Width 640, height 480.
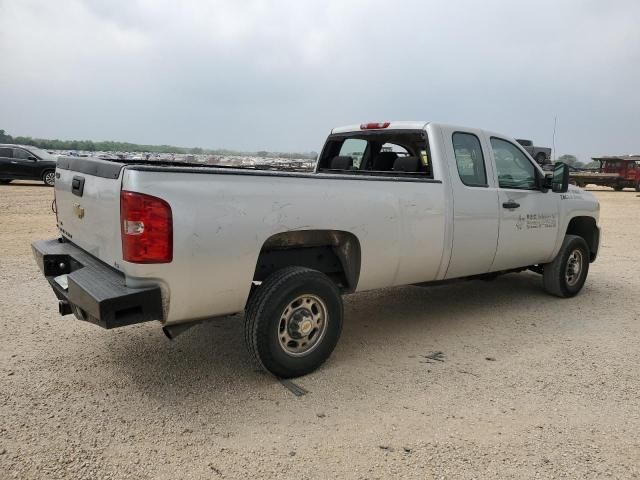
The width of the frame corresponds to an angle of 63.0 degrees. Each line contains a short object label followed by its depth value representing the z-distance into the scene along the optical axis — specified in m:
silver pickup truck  3.01
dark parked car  19.22
